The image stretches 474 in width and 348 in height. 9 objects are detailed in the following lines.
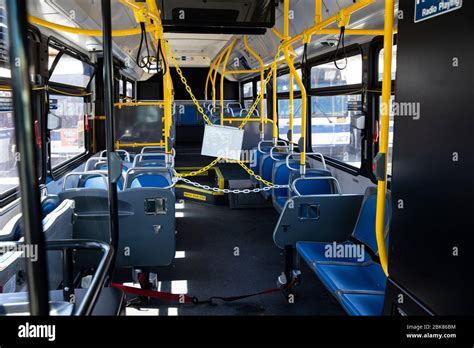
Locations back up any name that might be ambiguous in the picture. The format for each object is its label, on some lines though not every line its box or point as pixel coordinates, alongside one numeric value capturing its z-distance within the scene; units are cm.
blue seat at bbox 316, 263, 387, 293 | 293
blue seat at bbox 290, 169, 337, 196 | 504
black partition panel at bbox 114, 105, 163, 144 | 779
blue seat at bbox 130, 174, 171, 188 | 484
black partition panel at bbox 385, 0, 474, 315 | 113
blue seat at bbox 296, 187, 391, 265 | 344
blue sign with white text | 116
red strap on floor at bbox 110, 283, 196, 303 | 356
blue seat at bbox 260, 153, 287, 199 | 673
